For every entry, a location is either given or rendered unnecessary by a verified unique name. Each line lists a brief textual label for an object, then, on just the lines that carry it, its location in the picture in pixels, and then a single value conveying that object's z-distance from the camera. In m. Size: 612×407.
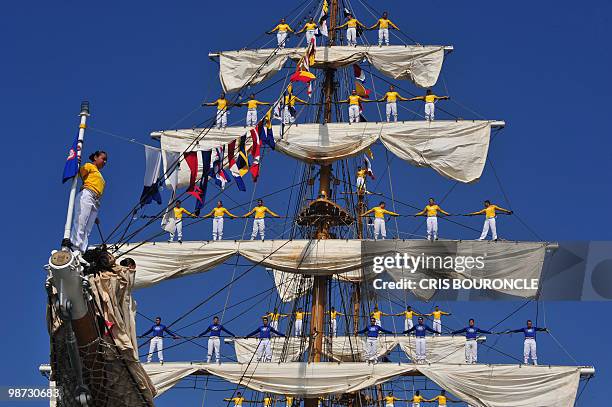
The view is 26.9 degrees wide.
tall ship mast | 30.62
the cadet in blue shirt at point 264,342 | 31.30
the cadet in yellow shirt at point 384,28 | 34.78
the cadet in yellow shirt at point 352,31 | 35.31
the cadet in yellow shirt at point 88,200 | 16.80
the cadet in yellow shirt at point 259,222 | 32.16
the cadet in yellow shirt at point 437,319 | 35.77
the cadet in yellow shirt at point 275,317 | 36.67
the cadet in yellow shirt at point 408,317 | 36.25
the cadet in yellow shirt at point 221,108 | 33.89
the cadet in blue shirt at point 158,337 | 30.75
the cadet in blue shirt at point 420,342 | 30.95
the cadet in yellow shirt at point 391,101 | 33.50
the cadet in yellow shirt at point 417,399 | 38.65
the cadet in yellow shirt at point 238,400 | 34.00
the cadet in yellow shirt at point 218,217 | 32.16
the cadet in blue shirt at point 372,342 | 30.30
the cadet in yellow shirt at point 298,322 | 35.91
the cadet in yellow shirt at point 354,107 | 33.56
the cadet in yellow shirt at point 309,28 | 34.56
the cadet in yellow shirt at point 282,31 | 35.06
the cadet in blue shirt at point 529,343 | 30.16
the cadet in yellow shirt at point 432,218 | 31.31
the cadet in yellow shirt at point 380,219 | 31.99
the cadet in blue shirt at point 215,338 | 30.89
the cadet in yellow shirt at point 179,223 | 32.16
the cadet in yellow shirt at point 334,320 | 38.65
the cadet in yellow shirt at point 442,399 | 34.83
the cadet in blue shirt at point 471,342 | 30.75
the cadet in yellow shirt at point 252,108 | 33.69
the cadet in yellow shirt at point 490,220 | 31.36
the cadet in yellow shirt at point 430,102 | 33.22
